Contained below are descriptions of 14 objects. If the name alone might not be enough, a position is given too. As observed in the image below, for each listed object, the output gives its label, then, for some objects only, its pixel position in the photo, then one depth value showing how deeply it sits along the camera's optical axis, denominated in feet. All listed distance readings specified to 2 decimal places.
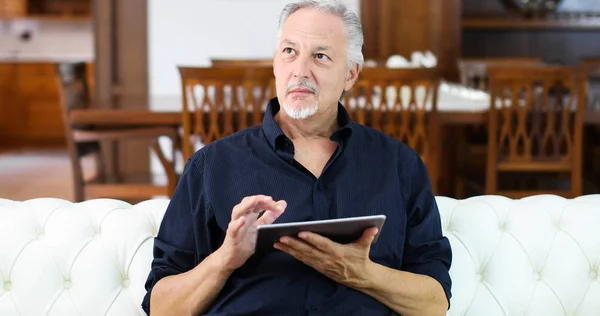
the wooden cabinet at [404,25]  18.42
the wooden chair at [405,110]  11.02
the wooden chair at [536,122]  11.46
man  5.26
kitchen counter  27.30
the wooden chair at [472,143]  13.05
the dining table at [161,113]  11.62
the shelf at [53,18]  27.61
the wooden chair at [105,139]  11.87
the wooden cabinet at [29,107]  26.81
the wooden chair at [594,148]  14.11
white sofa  5.91
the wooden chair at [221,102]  10.93
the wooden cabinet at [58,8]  29.27
